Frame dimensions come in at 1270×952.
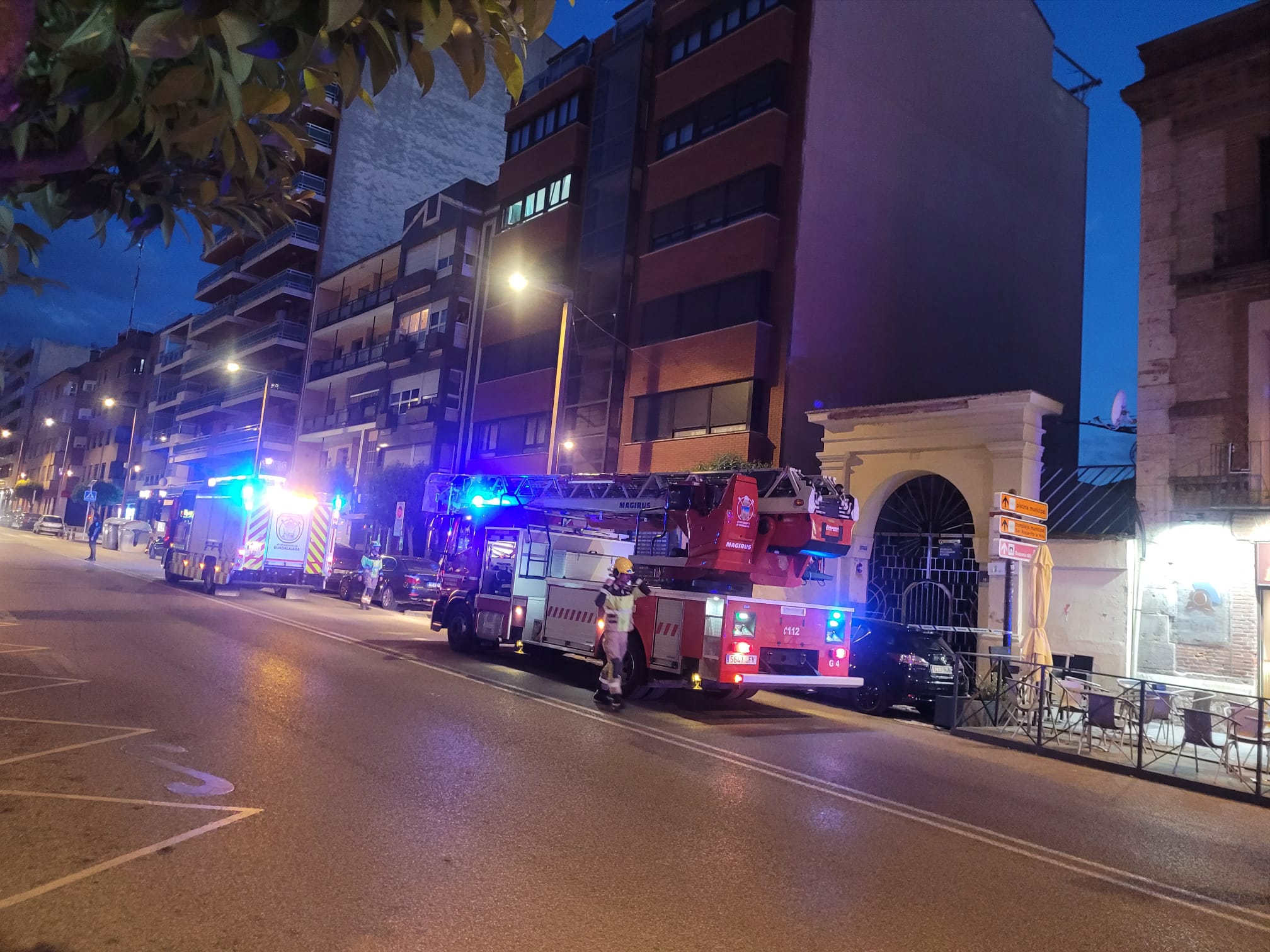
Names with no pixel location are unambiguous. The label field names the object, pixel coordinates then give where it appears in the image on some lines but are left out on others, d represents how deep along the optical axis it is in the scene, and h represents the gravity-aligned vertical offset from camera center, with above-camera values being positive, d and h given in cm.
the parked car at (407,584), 2570 -70
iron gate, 1919 +102
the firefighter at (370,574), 2638 -54
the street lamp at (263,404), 3875 +659
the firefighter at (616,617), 1185 -52
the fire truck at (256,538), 2431 +23
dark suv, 1444 -101
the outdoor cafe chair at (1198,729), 1137 -123
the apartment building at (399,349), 3959 +998
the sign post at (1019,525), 1415 +146
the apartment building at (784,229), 2539 +1179
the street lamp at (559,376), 2064 +480
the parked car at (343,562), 2891 -28
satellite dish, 1916 +462
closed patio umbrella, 1409 +8
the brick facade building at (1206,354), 1548 +509
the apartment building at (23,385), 10338 +1674
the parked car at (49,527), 6875 -2
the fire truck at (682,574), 1251 +12
